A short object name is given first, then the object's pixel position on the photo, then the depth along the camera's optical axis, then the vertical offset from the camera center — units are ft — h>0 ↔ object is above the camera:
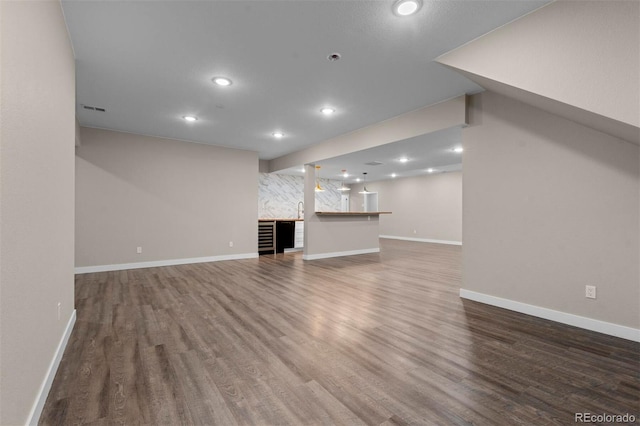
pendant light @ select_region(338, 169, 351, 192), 29.01 +3.75
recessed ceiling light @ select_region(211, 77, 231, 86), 10.45 +4.85
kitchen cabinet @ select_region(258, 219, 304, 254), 24.31 -2.10
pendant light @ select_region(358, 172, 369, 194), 36.09 +3.28
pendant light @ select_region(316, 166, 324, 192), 25.12 +4.01
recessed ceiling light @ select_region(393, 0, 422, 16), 6.59 +4.85
